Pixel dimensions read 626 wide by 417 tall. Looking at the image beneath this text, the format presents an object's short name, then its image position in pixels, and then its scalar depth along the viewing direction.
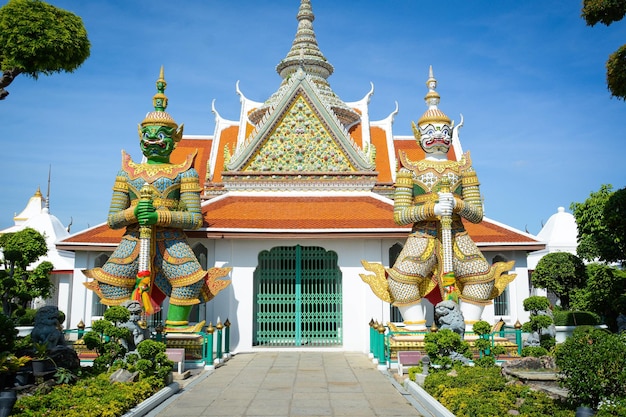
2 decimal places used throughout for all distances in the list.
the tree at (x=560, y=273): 16.22
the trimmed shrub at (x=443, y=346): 9.13
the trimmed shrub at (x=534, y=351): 9.68
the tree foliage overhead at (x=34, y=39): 8.52
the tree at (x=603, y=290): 15.38
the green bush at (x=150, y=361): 8.62
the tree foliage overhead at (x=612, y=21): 9.59
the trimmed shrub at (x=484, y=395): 6.59
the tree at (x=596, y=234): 14.80
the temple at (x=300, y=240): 13.95
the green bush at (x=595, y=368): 6.02
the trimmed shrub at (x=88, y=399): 6.64
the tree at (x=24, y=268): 13.30
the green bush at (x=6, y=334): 7.87
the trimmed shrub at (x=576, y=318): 15.94
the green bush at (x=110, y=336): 8.98
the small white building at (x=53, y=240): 22.80
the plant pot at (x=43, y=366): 8.17
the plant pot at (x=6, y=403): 6.02
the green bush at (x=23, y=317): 14.01
